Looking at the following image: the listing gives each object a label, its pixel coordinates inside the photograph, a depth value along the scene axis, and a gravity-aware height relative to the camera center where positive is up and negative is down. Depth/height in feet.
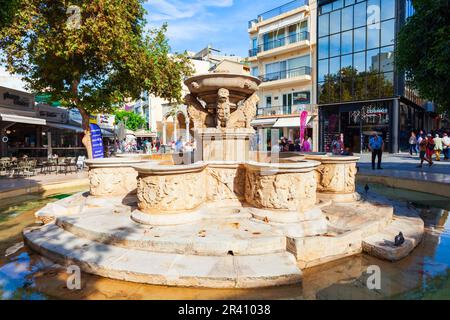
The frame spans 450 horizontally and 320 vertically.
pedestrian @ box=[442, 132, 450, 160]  54.55 -0.35
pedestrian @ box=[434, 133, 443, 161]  52.93 -0.32
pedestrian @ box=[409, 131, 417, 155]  65.68 +0.38
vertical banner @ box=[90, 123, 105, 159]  38.60 +0.72
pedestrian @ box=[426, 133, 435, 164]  43.00 -0.56
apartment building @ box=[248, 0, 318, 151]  85.71 +26.27
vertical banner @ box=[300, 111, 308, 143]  78.52 +6.44
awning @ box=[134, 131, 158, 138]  116.30 +5.43
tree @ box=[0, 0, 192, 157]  31.68 +11.58
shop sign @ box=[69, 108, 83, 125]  69.97 +8.17
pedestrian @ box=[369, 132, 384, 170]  39.90 -0.43
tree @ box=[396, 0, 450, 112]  22.86 +8.54
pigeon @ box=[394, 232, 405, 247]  12.51 -4.34
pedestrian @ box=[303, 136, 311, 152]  50.24 -0.03
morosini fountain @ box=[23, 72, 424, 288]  11.08 -3.96
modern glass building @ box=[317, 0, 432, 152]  69.00 +17.91
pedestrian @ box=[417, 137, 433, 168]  42.42 -0.84
